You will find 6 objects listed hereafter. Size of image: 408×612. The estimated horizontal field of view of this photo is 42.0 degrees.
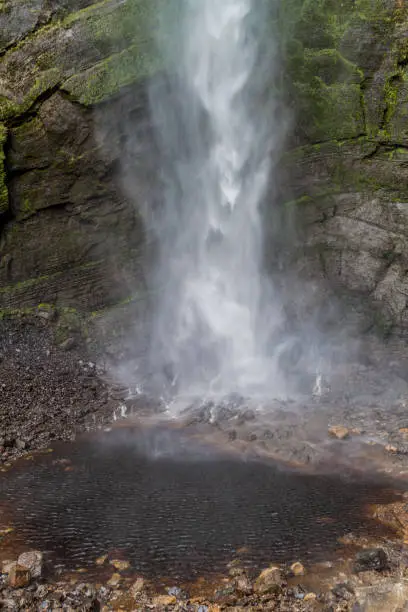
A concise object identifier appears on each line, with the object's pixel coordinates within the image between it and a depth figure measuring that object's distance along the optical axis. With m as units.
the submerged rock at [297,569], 7.46
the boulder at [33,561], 7.47
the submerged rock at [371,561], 7.48
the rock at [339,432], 11.88
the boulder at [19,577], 7.19
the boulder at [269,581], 7.03
